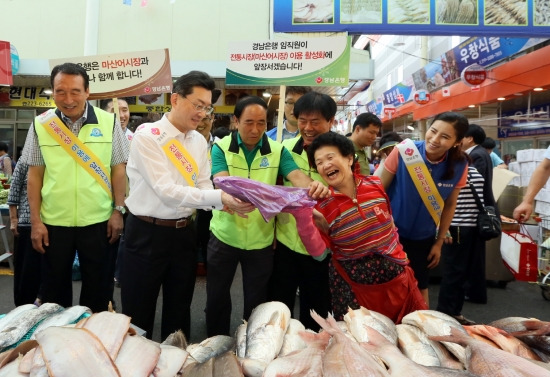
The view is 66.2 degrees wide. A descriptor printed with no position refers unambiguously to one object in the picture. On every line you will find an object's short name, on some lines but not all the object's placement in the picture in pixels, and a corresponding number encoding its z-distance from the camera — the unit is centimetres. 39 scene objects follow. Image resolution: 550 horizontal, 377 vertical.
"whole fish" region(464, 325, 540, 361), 150
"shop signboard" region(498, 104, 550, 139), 888
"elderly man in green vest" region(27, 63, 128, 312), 269
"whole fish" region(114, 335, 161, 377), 125
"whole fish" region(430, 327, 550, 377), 123
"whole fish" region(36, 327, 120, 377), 116
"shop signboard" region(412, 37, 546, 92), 850
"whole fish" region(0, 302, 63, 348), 152
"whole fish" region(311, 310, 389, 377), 118
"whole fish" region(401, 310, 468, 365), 149
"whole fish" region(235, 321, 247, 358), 151
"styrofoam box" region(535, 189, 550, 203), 599
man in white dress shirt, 226
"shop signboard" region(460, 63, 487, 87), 942
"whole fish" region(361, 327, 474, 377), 120
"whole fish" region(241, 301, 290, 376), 133
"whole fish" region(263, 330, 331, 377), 124
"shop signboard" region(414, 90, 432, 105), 1299
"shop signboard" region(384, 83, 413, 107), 1568
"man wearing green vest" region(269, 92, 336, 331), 267
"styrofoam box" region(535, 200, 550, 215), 600
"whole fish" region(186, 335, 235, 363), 148
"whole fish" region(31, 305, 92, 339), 161
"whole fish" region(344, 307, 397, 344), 155
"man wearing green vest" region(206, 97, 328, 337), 258
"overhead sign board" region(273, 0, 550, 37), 547
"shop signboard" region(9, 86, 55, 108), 1276
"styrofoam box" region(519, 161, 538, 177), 698
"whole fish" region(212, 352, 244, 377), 124
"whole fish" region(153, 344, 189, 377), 129
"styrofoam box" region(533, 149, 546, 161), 685
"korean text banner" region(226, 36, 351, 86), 351
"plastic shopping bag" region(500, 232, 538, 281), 506
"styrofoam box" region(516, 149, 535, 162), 711
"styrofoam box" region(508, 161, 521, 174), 752
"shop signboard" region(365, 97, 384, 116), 1838
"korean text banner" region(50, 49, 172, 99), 430
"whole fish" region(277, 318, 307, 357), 151
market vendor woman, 223
